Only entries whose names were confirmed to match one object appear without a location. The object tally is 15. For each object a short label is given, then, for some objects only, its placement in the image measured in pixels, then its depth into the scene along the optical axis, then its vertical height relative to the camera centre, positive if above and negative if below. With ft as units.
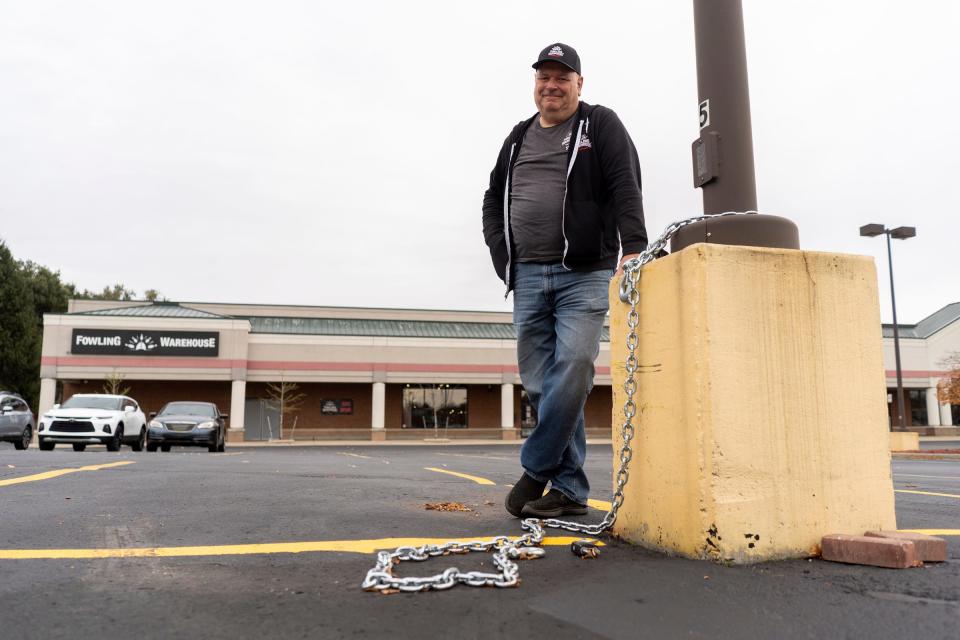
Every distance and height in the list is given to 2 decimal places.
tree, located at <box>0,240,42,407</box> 139.83 +15.68
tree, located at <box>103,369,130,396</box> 105.19 +4.44
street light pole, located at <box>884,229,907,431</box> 76.64 +5.93
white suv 52.08 -0.87
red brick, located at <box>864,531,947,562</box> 7.30 -1.50
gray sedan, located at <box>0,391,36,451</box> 56.54 -0.65
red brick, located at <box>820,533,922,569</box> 7.11 -1.52
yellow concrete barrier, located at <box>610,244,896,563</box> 7.46 +0.03
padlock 7.75 -1.60
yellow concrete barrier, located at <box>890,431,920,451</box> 64.34 -3.19
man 10.20 +2.51
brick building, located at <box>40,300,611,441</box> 107.76 +7.20
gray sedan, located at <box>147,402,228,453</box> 56.90 -1.35
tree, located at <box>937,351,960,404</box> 78.33 +2.25
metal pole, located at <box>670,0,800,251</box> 9.64 +4.31
